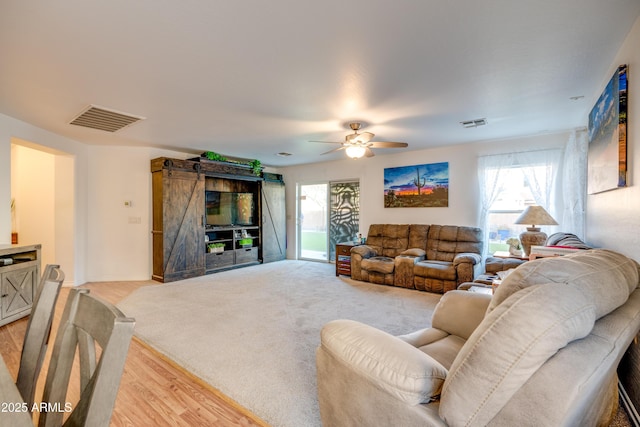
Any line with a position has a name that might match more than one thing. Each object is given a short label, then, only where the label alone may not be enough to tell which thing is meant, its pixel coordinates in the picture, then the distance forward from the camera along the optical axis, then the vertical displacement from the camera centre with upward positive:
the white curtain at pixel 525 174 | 4.37 +0.59
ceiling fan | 3.81 +0.92
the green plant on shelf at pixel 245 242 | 6.61 -0.64
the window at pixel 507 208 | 4.64 +0.06
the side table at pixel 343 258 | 5.52 -0.87
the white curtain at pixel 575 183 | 3.68 +0.37
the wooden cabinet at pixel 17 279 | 3.13 -0.72
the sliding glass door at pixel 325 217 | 6.73 -0.09
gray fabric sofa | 0.82 -0.49
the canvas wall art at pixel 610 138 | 1.89 +0.54
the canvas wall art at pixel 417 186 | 5.29 +0.51
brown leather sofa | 4.26 -0.73
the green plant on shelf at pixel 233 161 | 5.63 +1.12
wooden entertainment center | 5.13 -0.06
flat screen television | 6.30 +0.14
